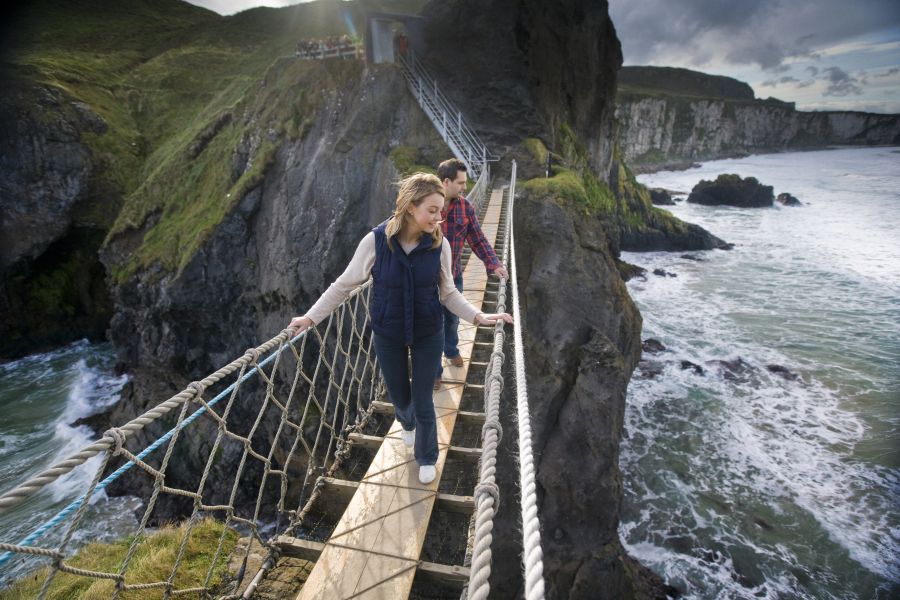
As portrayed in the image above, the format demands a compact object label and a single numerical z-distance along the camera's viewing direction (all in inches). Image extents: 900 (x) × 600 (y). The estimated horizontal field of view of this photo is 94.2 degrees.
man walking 167.0
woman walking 95.9
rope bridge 64.5
